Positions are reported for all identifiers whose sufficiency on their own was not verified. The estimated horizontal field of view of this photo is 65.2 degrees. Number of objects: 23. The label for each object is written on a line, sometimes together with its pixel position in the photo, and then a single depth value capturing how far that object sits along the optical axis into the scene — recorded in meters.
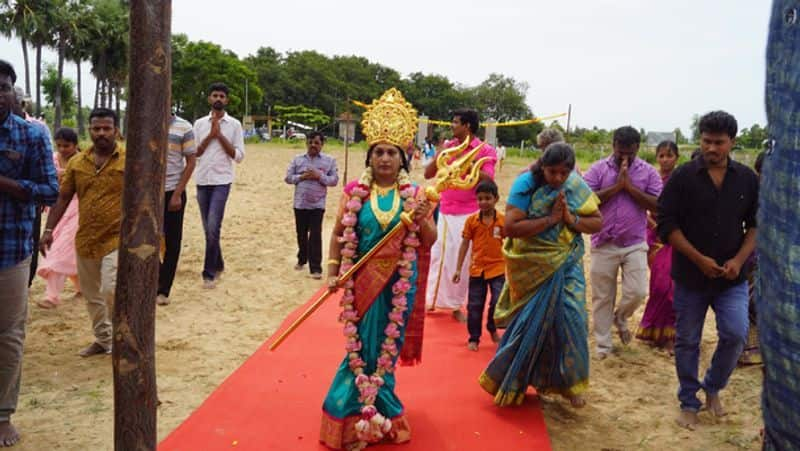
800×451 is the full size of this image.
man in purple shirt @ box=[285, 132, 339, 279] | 7.86
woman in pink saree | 5.66
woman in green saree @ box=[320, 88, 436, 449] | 3.56
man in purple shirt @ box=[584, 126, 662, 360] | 5.27
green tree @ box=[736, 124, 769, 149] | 39.41
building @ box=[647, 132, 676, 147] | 44.06
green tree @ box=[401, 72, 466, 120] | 91.00
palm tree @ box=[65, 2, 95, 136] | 44.16
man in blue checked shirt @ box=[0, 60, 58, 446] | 3.43
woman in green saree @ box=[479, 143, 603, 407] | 4.15
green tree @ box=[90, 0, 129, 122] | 46.31
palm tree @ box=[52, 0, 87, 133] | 42.06
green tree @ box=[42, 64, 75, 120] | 59.94
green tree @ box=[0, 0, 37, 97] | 39.94
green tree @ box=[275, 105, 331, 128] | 69.88
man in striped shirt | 6.29
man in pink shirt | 6.36
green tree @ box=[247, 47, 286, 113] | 76.69
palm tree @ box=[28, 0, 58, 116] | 40.56
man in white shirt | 6.97
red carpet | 3.68
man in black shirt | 3.94
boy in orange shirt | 5.50
